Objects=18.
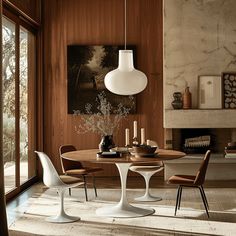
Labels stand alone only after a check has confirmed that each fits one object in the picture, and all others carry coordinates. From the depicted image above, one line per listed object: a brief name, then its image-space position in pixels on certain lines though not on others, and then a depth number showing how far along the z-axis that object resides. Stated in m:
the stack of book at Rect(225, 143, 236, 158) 7.38
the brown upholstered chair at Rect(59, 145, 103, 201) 6.14
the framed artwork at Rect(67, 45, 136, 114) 7.92
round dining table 5.09
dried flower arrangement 7.90
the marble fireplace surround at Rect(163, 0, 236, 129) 7.62
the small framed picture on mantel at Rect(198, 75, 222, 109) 7.67
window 6.27
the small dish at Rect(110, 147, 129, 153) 5.56
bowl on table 5.21
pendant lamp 5.22
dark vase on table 5.66
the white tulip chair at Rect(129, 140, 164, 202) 6.13
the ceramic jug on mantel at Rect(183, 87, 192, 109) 7.61
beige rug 4.68
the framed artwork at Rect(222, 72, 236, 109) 7.66
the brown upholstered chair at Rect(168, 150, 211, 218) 5.19
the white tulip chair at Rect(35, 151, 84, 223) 5.03
